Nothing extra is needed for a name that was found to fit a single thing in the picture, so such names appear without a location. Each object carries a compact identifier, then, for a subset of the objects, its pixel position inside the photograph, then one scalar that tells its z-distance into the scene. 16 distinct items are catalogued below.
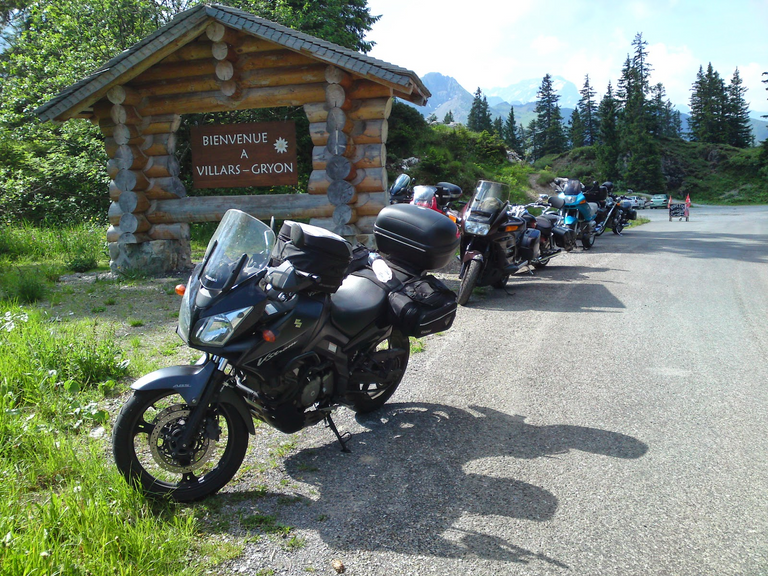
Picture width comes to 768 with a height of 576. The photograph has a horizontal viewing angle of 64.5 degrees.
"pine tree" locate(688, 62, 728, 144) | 78.19
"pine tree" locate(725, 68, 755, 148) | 79.44
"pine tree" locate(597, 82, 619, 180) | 66.00
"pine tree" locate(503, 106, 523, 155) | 81.44
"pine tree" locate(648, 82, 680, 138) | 89.80
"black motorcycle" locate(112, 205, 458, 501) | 3.15
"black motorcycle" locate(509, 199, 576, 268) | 9.97
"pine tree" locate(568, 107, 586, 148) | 82.94
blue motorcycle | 13.06
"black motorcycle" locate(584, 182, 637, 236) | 15.98
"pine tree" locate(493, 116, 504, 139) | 81.34
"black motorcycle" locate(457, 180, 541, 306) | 8.08
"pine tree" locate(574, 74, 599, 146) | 89.30
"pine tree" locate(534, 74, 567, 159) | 81.94
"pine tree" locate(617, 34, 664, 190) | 63.28
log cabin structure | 9.16
